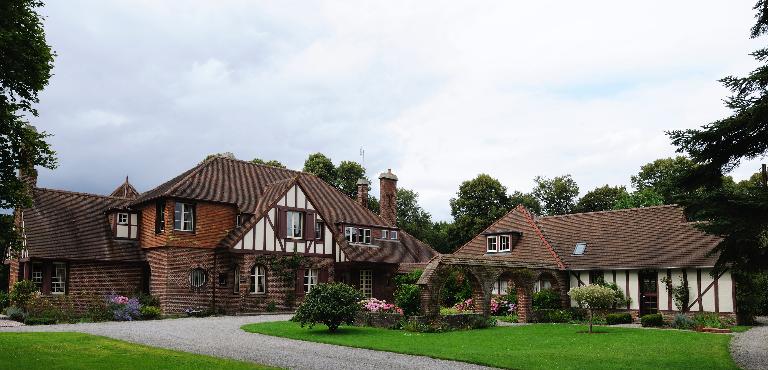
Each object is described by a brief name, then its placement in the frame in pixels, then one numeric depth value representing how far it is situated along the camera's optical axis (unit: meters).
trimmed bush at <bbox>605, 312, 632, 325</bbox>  28.00
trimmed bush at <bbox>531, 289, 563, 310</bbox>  30.94
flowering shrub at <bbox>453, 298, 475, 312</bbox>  29.84
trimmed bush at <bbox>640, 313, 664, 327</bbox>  26.75
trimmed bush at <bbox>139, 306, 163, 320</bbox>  28.95
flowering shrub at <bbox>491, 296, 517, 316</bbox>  31.70
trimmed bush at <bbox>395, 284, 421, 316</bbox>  27.12
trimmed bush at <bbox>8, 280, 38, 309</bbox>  28.31
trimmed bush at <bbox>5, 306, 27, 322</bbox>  26.79
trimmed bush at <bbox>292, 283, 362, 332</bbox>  22.09
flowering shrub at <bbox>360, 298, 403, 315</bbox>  26.47
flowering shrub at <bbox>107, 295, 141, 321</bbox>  28.19
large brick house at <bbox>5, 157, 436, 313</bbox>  30.84
